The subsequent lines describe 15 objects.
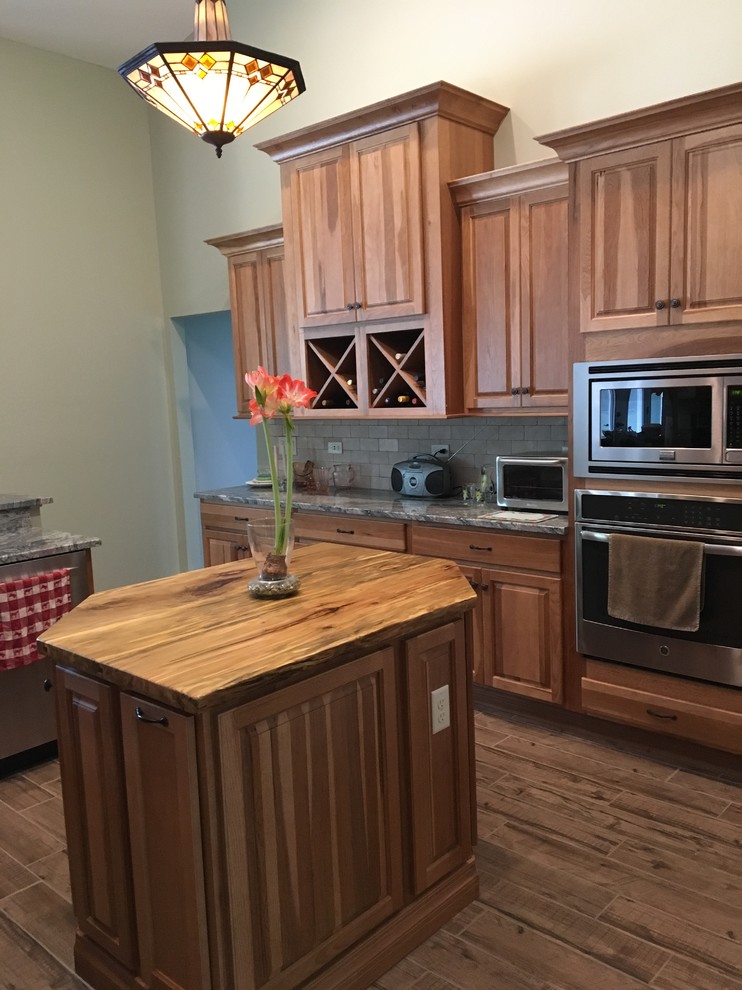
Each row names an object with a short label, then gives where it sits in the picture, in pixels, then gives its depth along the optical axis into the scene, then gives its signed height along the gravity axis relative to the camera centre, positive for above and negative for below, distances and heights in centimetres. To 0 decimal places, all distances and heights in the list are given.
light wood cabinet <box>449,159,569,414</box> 357 +43
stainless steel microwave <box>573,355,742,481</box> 295 -16
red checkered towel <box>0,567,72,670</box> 321 -84
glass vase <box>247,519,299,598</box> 233 -49
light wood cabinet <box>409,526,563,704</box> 351 -99
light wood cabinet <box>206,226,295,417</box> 480 +52
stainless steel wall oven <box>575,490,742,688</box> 300 -79
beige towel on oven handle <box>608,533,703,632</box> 306 -78
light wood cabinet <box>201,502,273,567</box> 478 -83
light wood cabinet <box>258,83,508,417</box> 382 +70
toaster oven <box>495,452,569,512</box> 363 -45
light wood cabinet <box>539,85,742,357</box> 289 +59
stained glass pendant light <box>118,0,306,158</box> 218 +87
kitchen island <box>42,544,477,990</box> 177 -93
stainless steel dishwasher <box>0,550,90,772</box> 333 -122
